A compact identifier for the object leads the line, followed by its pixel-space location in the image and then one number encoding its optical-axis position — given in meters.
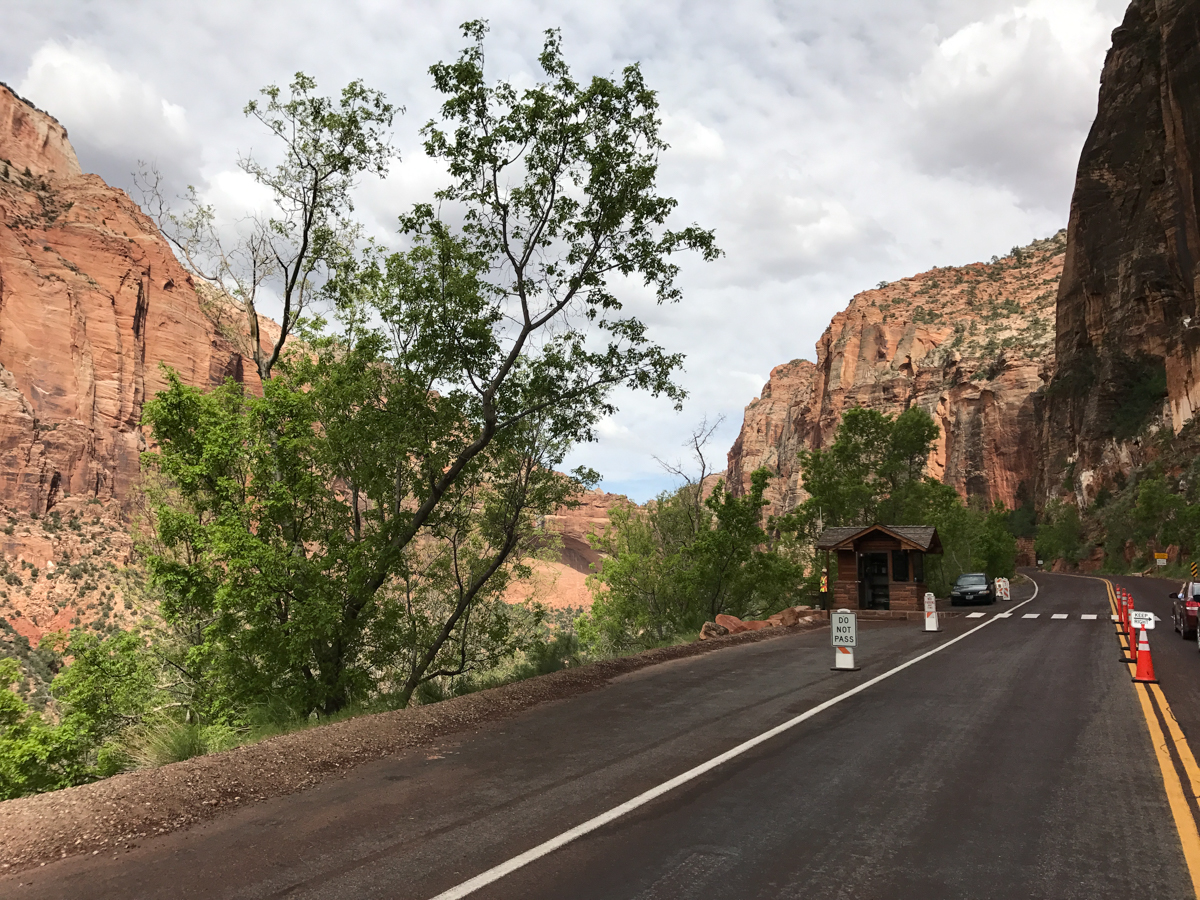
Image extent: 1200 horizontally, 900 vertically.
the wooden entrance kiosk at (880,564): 28.61
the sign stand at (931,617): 21.12
